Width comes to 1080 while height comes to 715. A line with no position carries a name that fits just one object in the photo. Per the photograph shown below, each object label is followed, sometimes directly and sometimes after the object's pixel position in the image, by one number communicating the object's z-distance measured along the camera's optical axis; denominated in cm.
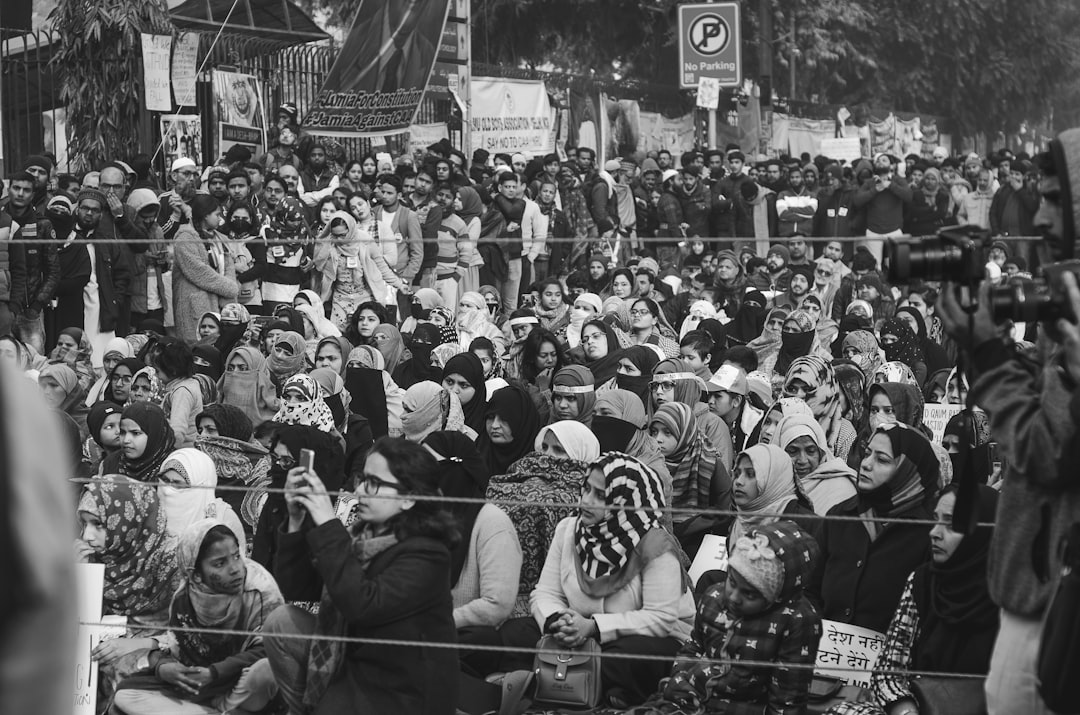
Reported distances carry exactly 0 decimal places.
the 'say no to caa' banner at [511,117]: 2005
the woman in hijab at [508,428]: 706
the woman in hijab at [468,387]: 805
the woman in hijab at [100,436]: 734
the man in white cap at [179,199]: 1173
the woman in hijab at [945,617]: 439
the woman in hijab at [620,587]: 509
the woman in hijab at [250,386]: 869
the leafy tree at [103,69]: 1327
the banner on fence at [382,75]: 1534
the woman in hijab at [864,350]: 982
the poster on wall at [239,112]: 1569
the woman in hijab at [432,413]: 798
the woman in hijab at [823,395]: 801
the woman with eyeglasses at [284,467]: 586
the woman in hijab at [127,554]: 558
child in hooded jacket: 468
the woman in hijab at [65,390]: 854
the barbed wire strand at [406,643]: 406
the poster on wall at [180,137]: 1395
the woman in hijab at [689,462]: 696
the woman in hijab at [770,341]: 1051
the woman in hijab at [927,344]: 1051
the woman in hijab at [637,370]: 877
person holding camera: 282
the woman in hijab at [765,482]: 601
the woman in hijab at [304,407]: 718
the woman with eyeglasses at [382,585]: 414
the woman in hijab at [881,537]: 504
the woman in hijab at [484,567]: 517
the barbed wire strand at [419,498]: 405
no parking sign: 1872
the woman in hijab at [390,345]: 989
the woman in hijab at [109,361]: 882
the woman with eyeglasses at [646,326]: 1057
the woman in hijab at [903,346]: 1027
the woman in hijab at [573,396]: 791
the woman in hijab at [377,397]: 855
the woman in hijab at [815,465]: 625
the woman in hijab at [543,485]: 573
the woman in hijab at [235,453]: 680
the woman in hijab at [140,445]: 680
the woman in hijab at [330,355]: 904
